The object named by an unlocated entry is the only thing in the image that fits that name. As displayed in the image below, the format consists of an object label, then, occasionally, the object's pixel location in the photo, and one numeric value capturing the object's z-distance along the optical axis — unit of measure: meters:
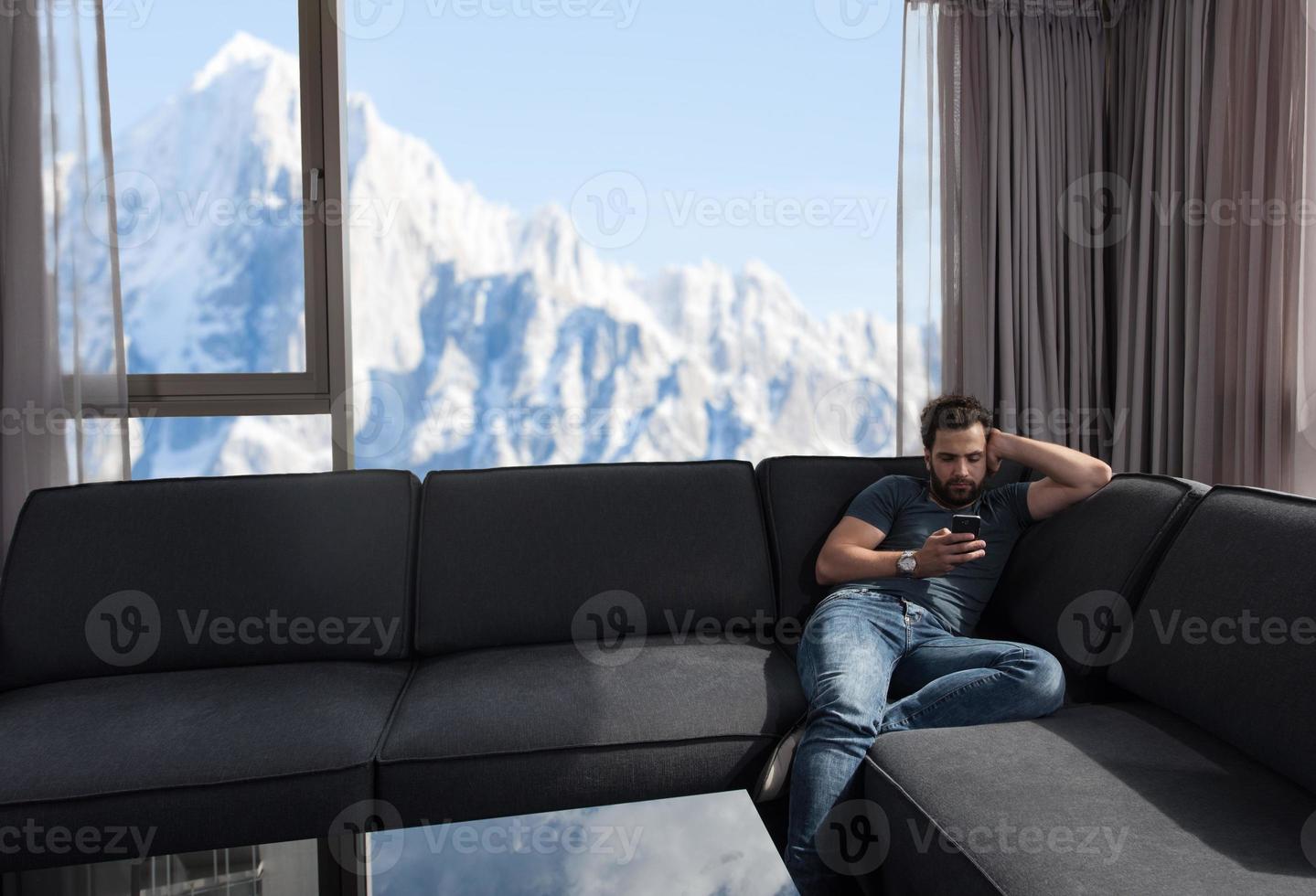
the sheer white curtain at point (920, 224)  2.81
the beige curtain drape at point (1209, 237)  2.18
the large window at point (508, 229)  2.67
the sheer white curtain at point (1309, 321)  2.10
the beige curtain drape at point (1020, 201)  2.80
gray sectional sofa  1.26
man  1.51
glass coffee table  1.08
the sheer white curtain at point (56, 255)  2.33
